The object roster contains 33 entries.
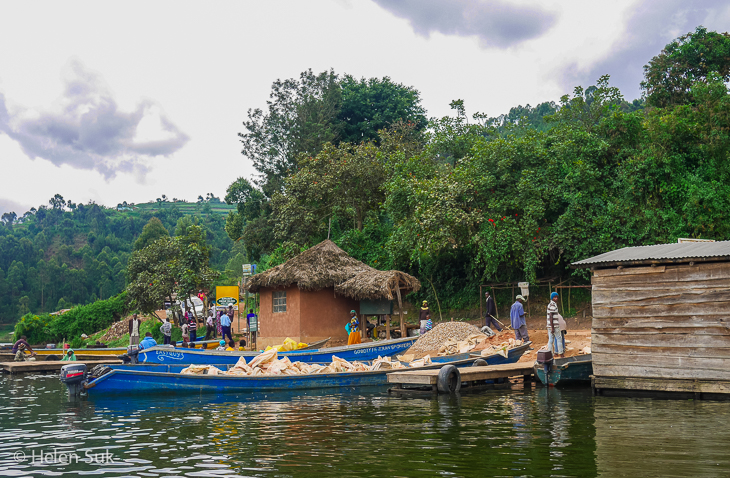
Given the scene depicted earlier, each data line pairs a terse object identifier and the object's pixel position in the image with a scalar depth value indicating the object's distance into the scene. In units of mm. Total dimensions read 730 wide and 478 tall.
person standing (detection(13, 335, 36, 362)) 27031
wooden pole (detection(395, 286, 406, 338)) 22159
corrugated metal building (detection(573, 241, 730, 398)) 11289
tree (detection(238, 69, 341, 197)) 40062
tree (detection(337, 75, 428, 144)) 42531
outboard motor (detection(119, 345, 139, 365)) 17781
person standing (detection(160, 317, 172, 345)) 25859
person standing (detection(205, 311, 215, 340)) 30617
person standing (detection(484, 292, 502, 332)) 21595
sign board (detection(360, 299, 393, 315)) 22594
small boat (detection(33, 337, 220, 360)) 26969
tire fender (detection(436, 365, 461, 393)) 13719
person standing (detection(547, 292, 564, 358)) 14625
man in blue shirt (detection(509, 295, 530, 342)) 18156
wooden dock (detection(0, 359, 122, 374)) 25047
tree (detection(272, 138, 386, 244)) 30453
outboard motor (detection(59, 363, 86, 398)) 14891
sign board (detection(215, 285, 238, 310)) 30994
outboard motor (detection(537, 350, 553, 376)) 13977
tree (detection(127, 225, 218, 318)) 32781
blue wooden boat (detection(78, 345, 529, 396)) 14844
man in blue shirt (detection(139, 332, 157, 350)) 19750
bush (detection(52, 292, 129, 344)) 46125
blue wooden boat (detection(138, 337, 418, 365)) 17625
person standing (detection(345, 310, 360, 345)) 19797
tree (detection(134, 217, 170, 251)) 65000
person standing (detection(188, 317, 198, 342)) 27156
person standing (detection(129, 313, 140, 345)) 22702
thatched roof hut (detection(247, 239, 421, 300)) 22234
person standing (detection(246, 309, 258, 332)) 26375
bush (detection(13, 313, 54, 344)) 44281
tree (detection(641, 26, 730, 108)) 25906
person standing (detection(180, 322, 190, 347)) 26783
